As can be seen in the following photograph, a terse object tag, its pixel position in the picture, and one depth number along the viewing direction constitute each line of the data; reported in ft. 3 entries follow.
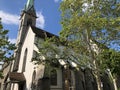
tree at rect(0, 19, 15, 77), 32.31
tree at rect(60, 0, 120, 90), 21.22
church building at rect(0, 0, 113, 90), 36.77
